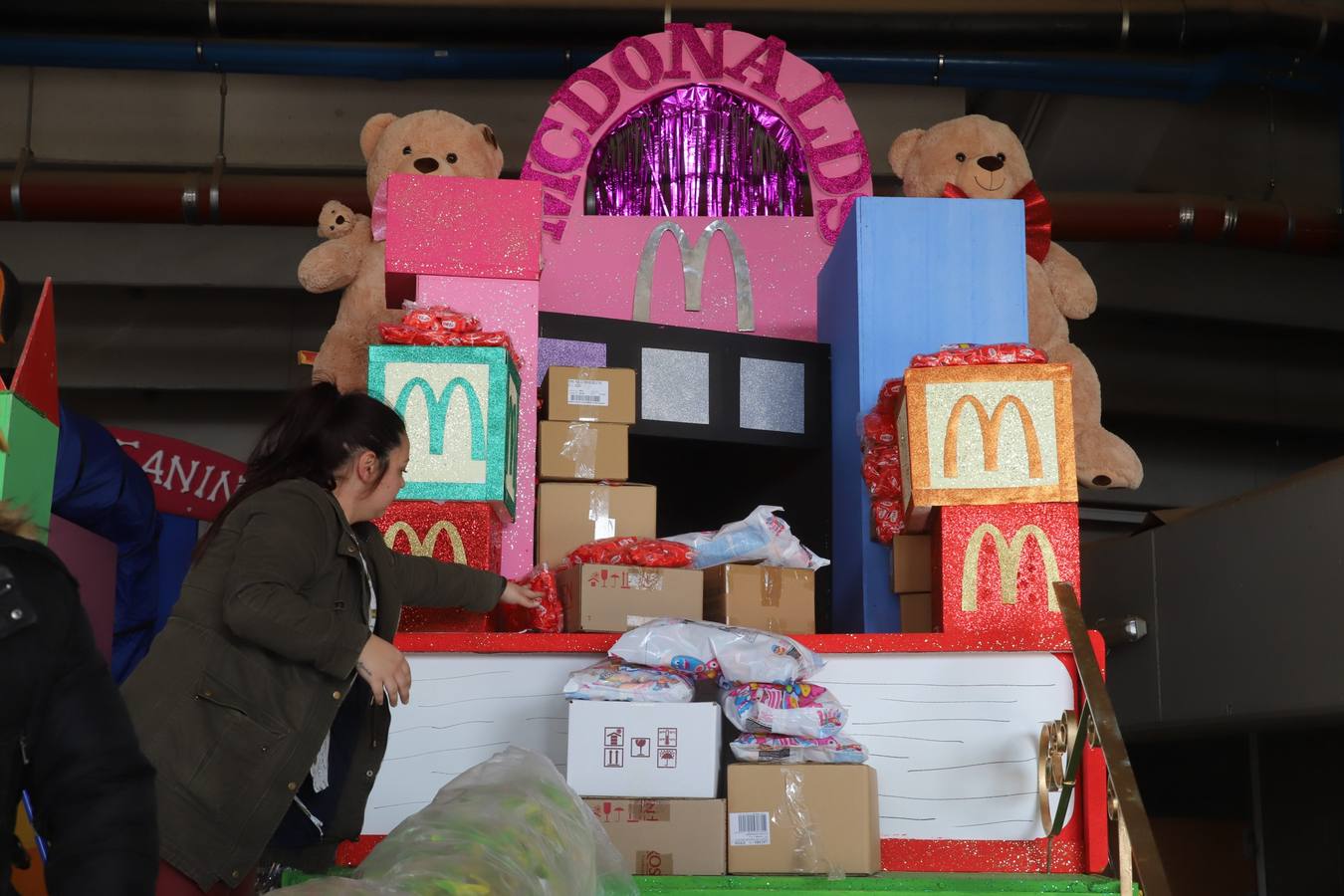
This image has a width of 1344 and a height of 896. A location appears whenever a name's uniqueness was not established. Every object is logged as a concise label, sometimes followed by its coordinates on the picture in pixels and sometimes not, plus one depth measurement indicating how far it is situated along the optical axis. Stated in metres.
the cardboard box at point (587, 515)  3.54
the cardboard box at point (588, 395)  3.61
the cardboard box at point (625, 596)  3.04
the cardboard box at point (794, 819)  2.53
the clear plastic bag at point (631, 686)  2.62
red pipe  6.33
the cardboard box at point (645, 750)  2.57
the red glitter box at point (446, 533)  3.24
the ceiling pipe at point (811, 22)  5.46
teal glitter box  3.27
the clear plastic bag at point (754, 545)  3.09
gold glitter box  3.06
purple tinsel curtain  4.64
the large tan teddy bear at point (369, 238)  4.46
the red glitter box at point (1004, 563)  3.03
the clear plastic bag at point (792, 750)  2.58
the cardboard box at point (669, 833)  2.53
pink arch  4.39
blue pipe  5.78
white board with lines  2.83
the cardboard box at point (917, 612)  3.29
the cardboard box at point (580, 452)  3.58
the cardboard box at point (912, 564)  3.29
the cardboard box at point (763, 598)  3.08
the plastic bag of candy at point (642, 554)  3.11
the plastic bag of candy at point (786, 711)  2.58
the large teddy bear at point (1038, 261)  4.37
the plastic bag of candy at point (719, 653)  2.62
